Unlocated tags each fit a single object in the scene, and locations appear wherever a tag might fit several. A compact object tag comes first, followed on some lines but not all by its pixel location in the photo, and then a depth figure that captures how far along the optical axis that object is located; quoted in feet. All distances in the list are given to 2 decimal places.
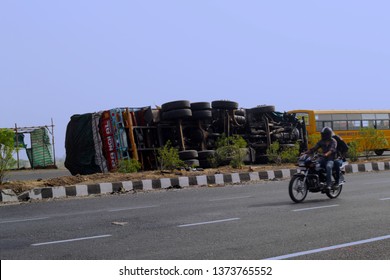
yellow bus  108.99
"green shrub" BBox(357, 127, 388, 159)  89.15
